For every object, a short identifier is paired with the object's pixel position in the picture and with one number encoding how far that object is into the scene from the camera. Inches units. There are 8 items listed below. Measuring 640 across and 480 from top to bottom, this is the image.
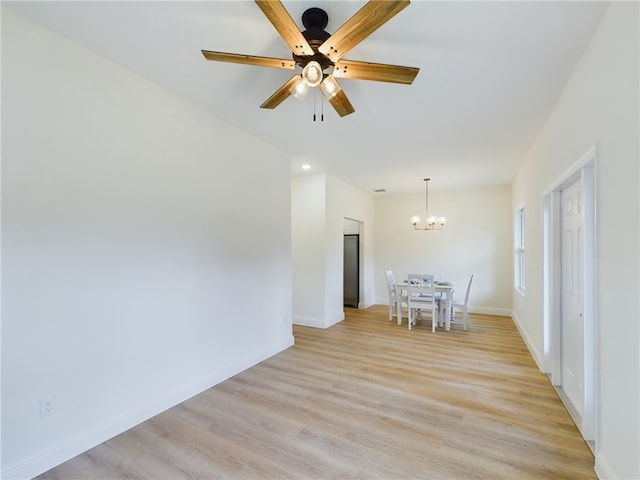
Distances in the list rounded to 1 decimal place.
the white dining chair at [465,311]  199.8
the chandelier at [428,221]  231.5
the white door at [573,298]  91.8
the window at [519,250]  205.8
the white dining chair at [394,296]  210.3
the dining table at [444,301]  197.5
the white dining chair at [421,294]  195.6
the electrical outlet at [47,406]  71.5
